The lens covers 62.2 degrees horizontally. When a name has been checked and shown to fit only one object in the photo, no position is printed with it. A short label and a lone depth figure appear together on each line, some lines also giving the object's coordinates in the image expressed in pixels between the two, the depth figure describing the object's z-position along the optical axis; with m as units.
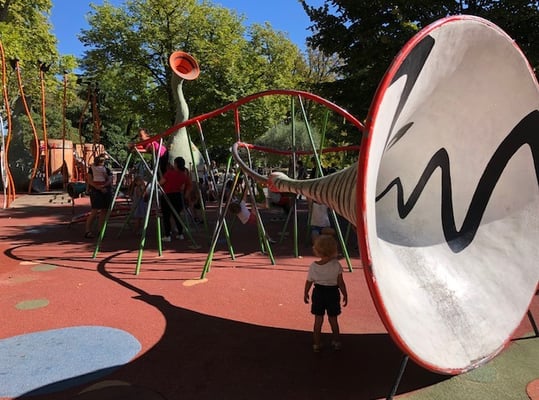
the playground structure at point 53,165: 22.12
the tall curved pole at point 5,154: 9.96
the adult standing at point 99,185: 8.62
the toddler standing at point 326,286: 3.75
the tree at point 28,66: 20.80
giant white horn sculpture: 2.34
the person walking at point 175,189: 8.80
